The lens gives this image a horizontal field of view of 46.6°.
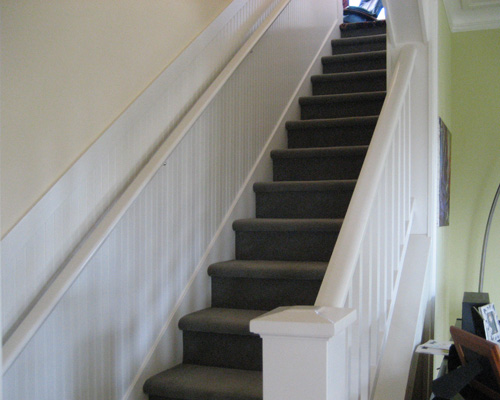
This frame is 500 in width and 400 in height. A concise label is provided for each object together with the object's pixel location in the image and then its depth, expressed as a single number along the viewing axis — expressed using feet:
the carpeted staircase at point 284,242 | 7.29
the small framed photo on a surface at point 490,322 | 8.04
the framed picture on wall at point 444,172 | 10.21
